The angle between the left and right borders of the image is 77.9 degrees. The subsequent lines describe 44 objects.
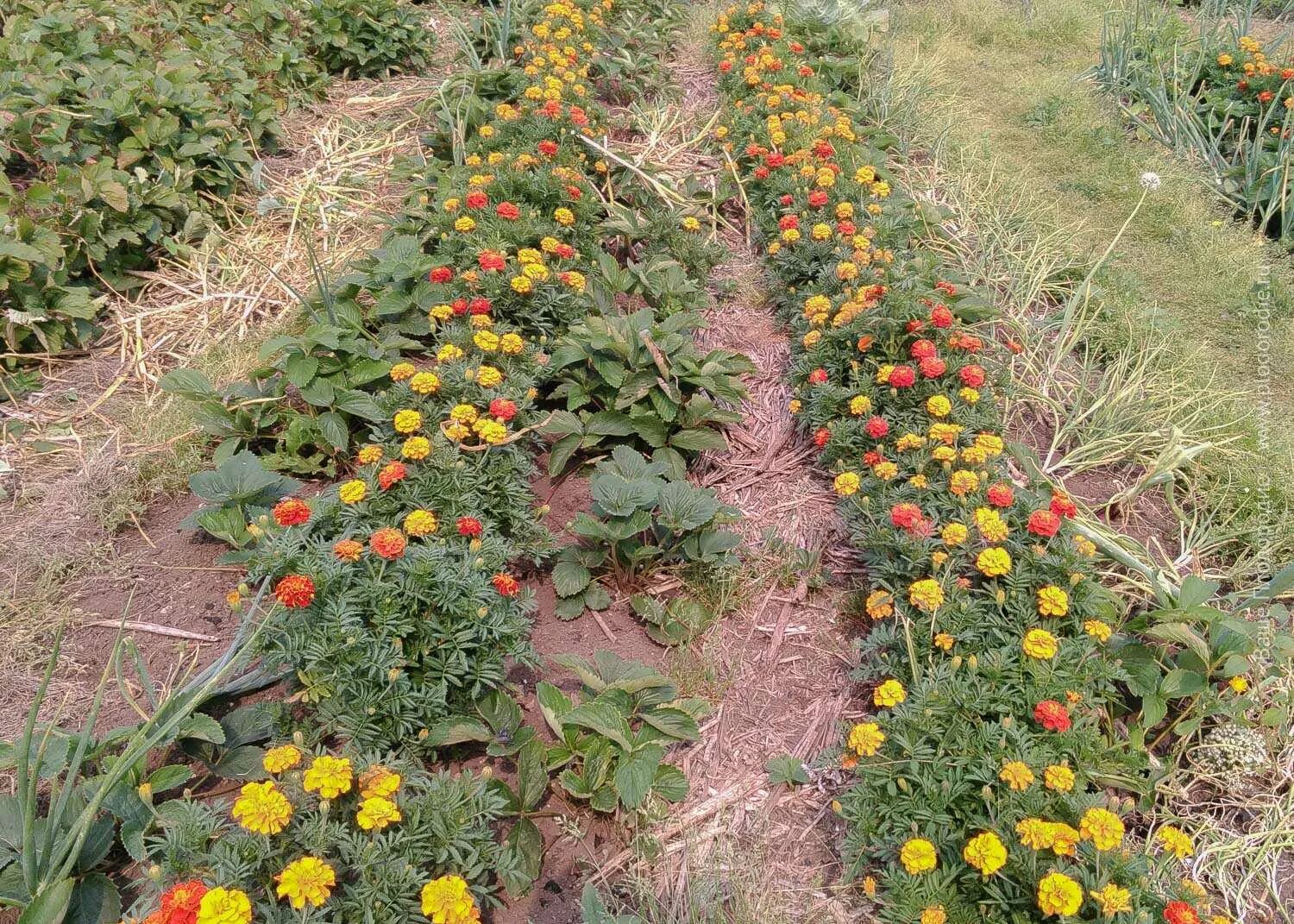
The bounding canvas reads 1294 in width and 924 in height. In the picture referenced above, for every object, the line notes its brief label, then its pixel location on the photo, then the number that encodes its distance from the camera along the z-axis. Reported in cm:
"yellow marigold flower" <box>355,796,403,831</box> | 160
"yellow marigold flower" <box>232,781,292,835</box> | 154
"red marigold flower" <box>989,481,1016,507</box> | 231
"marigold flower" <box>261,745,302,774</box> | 166
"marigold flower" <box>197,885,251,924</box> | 140
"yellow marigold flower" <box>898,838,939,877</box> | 173
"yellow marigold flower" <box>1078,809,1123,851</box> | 165
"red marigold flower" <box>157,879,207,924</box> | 142
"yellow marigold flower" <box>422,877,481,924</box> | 153
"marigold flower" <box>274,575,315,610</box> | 184
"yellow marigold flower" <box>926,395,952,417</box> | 259
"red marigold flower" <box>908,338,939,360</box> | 275
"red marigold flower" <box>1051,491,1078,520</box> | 237
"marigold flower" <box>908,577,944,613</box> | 215
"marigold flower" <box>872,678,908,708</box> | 201
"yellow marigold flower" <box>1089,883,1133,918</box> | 158
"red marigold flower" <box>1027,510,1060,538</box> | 221
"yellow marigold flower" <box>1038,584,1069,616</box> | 207
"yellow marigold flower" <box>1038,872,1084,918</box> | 158
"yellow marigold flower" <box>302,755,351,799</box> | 161
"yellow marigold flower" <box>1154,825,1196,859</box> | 176
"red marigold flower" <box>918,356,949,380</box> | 269
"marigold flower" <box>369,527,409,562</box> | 197
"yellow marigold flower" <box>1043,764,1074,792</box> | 177
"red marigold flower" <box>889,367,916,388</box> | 272
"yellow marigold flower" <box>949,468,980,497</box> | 236
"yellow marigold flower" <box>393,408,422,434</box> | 240
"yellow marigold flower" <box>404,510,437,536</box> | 211
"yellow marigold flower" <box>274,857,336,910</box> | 148
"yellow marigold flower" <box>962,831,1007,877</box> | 167
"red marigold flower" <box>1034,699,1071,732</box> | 188
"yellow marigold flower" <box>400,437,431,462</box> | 231
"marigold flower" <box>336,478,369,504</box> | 219
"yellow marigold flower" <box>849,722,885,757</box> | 191
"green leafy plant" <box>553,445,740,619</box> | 247
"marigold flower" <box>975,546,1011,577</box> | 214
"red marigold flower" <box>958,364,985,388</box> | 271
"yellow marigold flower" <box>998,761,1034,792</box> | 178
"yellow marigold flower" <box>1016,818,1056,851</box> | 167
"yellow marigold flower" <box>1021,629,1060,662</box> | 199
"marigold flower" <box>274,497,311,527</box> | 207
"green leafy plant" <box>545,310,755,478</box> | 288
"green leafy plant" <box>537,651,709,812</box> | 198
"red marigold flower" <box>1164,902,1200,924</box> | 156
